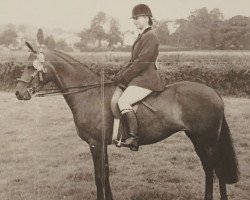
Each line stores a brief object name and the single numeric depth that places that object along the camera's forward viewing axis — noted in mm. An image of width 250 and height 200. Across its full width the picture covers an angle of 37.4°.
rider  4605
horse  4738
